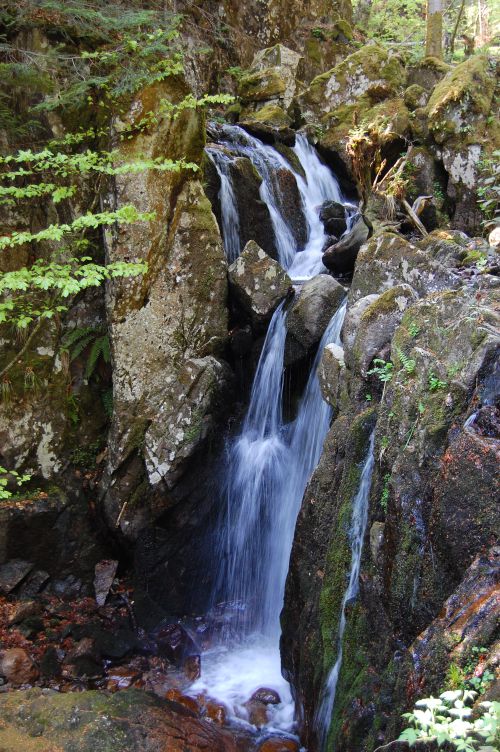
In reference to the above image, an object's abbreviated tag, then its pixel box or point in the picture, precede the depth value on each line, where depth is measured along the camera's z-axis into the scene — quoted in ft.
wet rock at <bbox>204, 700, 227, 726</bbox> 19.07
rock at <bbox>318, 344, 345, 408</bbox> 18.98
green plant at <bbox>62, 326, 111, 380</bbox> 27.45
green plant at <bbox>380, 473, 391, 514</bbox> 13.02
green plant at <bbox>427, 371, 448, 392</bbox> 12.02
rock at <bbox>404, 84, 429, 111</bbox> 36.50
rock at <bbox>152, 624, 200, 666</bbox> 22.95
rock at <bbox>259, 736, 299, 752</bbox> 17.13
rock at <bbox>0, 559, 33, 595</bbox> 24.88
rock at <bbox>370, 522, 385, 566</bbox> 12.83
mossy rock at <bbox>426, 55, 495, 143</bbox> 30.09
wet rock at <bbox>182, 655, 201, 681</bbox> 21.73
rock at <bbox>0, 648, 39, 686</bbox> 20.89
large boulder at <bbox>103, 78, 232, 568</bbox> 25.96
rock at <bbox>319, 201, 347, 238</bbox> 32.99
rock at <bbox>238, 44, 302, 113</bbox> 42.80
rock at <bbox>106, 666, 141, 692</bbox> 21.18
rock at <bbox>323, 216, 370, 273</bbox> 28.32
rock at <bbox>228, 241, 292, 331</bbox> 26.30
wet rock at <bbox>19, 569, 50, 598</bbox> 25.32
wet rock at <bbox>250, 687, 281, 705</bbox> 19.36
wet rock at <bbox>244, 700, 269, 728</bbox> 18.56
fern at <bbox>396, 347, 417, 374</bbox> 13.30
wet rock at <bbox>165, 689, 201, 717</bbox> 19.67
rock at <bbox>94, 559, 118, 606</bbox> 25.93
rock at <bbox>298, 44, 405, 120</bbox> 39.83
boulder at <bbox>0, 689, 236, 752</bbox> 14.23
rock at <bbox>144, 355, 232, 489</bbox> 24.99
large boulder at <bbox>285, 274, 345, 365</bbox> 24.52
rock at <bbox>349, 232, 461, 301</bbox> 20.06
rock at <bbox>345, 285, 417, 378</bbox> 16.44
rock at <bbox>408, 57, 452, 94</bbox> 38.68
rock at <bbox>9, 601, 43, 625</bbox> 23.50
